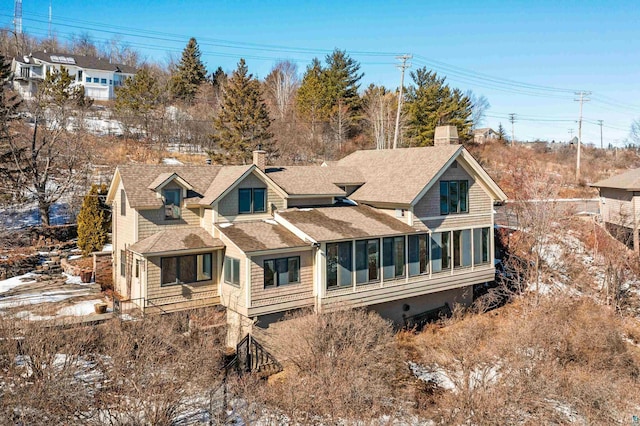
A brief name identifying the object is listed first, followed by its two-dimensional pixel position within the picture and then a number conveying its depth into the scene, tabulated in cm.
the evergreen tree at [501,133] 7186
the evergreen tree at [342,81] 5703
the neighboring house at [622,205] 3225
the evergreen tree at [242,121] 4381
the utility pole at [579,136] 5716
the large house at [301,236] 1925
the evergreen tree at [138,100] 5075
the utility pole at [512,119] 7919
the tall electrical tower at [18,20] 9672
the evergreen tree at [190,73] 6051
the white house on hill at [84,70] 7106
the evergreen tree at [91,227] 2750
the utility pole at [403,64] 4050
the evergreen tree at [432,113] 5022
